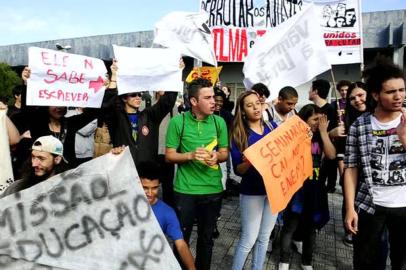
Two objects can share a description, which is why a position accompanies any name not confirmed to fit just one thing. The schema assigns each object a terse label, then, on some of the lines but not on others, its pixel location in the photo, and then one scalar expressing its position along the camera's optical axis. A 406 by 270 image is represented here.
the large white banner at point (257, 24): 5.24
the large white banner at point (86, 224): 1.93
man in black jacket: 3.39
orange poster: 2.87
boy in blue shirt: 2.53
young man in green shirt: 3.10
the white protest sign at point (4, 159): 2.73
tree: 21.83
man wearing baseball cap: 2.49
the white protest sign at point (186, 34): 4.24
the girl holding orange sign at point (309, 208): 3.63
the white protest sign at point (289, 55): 3.89
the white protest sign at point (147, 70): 3.47
